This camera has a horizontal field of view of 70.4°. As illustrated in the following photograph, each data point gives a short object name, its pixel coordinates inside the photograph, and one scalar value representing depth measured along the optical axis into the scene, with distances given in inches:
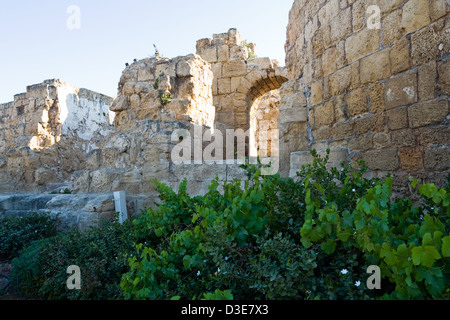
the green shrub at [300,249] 46.5
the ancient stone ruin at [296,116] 98.2
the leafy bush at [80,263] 94.2
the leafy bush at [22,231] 150.8
